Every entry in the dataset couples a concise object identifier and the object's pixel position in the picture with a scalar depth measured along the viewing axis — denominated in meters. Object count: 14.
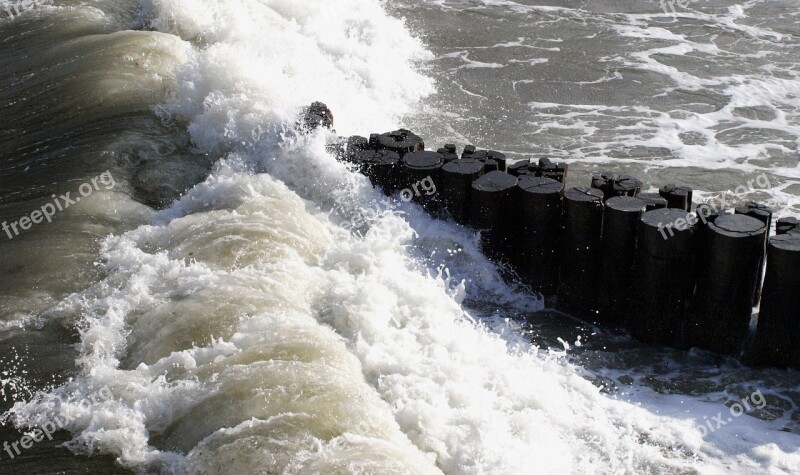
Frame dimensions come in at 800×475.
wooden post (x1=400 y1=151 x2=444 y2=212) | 17.25
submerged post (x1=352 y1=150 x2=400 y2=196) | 17.72
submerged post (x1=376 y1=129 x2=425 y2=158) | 18.09
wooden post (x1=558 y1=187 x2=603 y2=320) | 15.20
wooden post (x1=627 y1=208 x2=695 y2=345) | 14.31
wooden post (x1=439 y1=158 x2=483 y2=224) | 16.75
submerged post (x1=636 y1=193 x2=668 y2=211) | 15.20
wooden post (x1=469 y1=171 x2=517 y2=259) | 16.17
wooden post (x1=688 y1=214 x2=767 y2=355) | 13.87
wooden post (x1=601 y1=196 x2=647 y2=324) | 14.85
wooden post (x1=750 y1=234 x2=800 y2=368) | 13.62
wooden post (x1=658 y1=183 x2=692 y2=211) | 15.89
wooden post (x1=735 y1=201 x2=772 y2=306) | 14.66
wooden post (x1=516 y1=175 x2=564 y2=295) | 15.63
